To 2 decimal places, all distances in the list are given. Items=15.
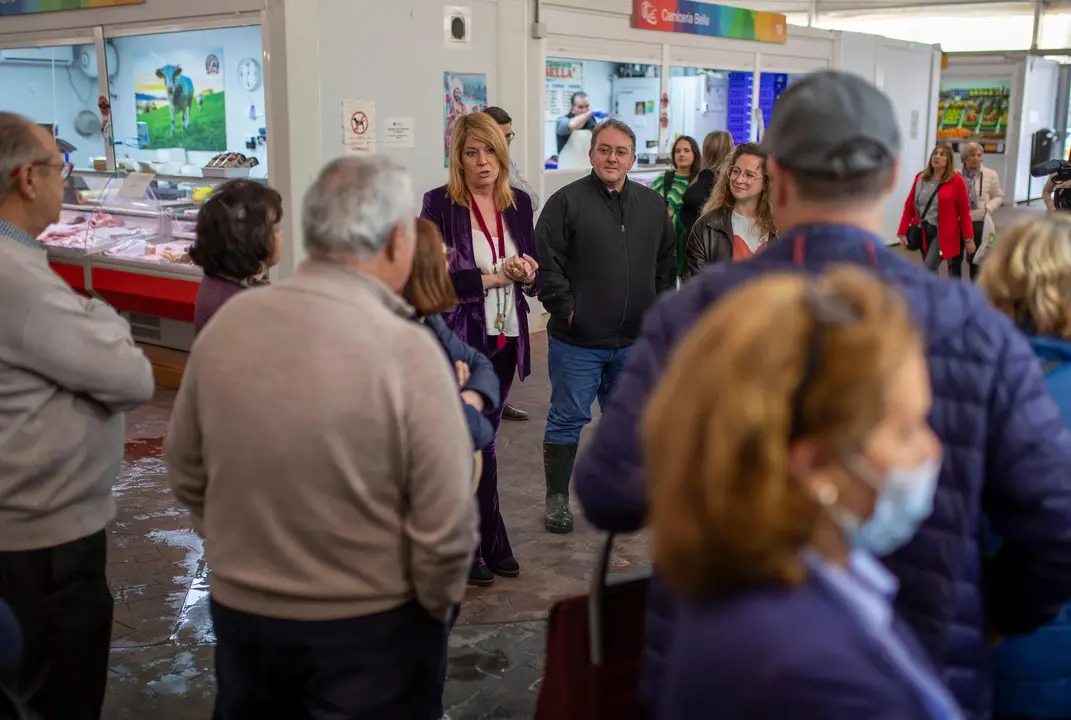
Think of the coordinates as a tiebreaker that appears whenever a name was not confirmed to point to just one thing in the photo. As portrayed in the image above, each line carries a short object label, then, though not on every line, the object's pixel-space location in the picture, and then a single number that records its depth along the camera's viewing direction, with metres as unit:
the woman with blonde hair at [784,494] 1.00
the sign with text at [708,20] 9.91
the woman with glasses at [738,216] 4.44
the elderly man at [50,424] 2.40
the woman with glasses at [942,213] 8.97
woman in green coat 7.44
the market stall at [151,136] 7.11
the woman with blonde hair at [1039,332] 1.92
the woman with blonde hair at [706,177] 7.11
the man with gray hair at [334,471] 1.86
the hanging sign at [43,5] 7.67
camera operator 7.21
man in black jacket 4.49
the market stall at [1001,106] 20.08
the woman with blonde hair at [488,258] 4.06
